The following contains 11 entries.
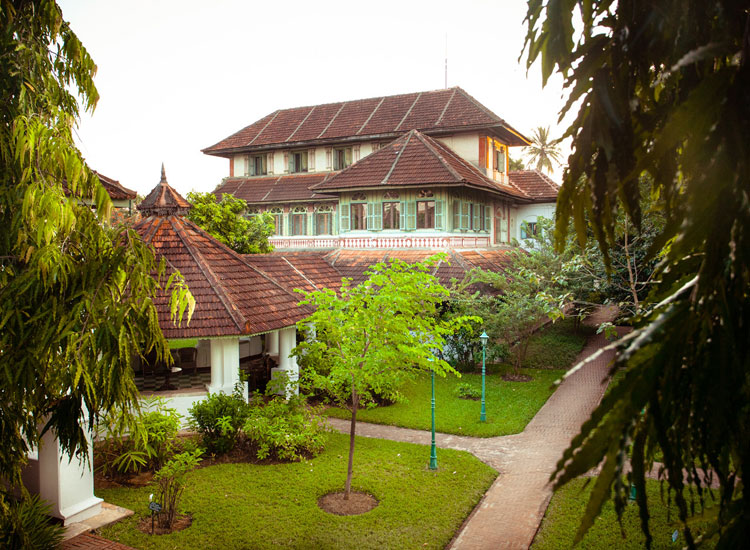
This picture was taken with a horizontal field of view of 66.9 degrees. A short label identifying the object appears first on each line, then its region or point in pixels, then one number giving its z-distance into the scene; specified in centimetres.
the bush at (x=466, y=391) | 1756
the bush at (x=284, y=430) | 1226
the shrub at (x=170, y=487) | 934
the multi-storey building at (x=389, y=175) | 2520
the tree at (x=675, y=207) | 167
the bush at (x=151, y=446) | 1107
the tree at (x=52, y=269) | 499
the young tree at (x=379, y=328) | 1022
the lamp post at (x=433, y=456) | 1165
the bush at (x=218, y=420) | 1252
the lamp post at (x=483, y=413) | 1507
